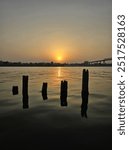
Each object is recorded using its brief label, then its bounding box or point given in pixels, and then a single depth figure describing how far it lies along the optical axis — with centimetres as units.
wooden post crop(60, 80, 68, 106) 1324
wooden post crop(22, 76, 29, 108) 1370
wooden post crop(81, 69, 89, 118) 1248
